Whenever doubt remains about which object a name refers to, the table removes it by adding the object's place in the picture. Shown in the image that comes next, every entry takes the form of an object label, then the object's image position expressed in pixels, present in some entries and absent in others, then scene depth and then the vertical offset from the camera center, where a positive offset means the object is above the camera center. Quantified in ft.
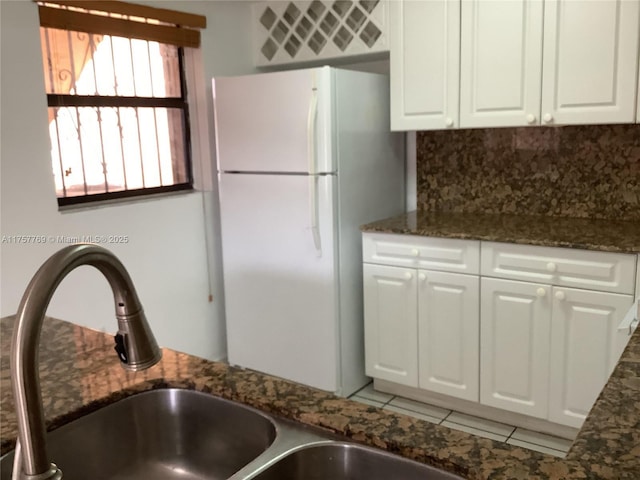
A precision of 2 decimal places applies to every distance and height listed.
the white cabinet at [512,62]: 8.07 +1.02
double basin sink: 3.36 -1.81
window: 9.21 +0.82
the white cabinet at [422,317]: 9.21 -2.80
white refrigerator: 9.64 -1.07
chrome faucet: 2.25 -0.80
